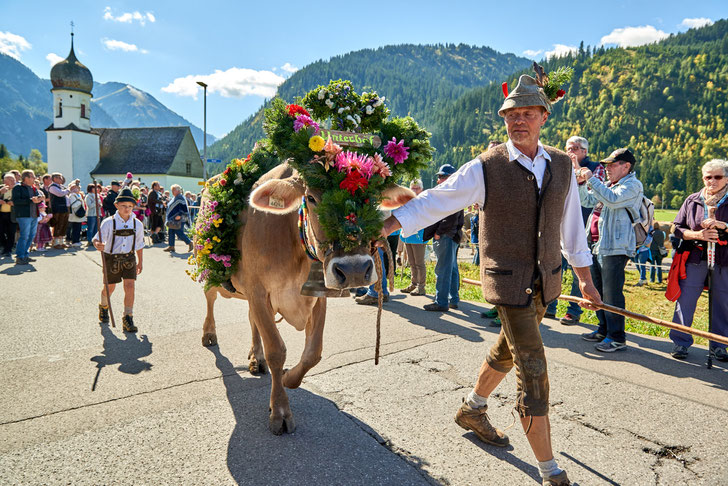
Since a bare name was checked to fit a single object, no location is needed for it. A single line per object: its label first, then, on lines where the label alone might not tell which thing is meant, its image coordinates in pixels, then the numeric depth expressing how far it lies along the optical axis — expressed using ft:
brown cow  10.07
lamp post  94.27
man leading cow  8.59
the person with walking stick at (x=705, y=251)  16.30
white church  186.91
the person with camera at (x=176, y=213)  44.16
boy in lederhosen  19.56
